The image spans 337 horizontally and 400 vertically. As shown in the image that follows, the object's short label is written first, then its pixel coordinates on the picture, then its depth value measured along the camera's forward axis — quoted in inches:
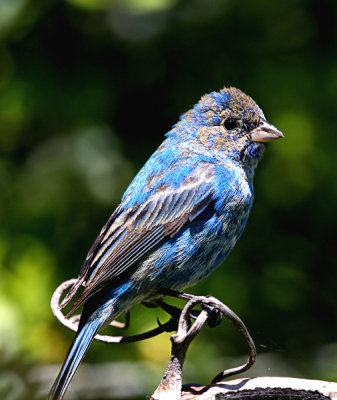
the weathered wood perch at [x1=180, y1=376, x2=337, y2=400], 177.6
